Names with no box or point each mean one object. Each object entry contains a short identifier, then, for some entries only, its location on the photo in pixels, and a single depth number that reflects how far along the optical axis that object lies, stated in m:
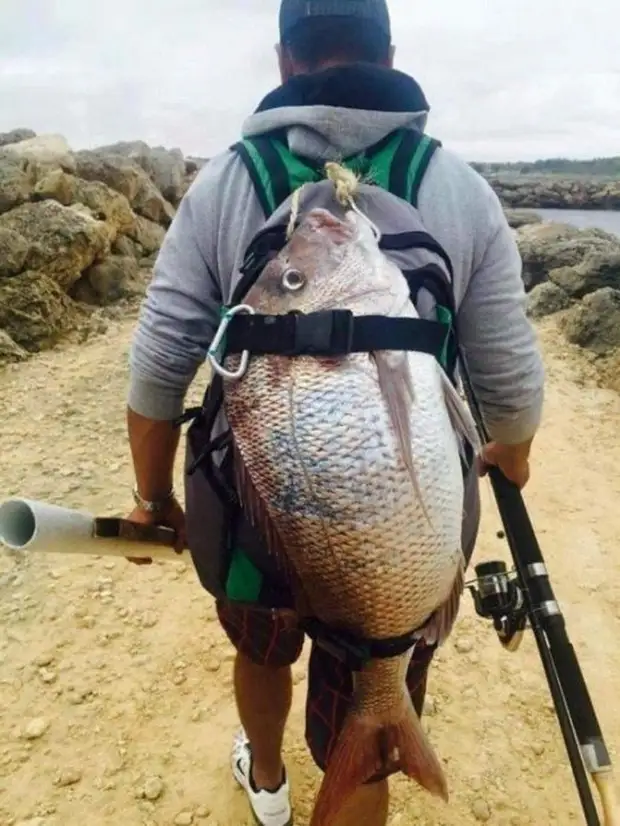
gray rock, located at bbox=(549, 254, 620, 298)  9.01
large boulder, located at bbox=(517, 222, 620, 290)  10.49
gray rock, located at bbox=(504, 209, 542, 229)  21.88
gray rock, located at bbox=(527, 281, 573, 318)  9.05
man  1.55
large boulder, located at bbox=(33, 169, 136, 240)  9.18
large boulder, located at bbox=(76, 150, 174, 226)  11.61
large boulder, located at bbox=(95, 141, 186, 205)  14.72
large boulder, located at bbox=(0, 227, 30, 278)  7.32
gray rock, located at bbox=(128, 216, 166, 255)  10.75
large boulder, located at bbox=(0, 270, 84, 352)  7.02
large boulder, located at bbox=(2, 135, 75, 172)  10.27
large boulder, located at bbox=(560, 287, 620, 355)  7.62
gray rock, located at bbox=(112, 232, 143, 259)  9.89
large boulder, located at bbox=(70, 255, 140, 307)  8.53
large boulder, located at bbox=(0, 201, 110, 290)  7.81
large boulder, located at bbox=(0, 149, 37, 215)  8.62
